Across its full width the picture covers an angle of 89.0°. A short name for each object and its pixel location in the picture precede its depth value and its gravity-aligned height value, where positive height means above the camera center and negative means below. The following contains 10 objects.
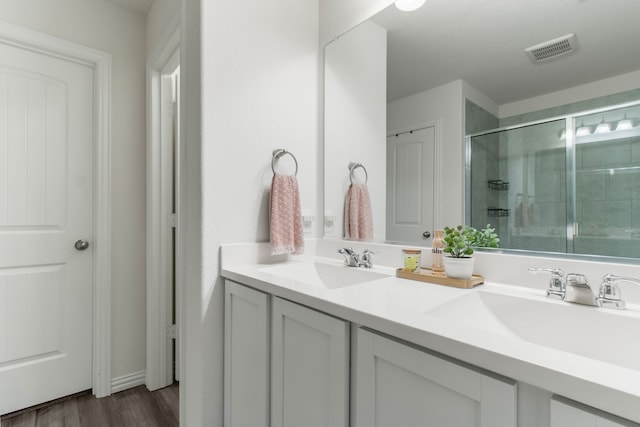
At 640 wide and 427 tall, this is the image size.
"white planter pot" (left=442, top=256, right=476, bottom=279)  1.01 -0.16
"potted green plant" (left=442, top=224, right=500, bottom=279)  1.01 -0.10
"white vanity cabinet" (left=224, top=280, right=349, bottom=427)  0.81 -0.43
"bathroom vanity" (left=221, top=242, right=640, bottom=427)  0.49 -0.28
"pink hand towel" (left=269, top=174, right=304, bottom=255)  1.38 -0.01
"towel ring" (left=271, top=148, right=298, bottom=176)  1.46 +0.27
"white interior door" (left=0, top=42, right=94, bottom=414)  1.68 -0.05
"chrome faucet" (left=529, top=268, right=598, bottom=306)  0.79 -0.18
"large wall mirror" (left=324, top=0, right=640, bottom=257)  0.90 +0.43
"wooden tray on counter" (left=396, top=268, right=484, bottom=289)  1.00 -0.20
